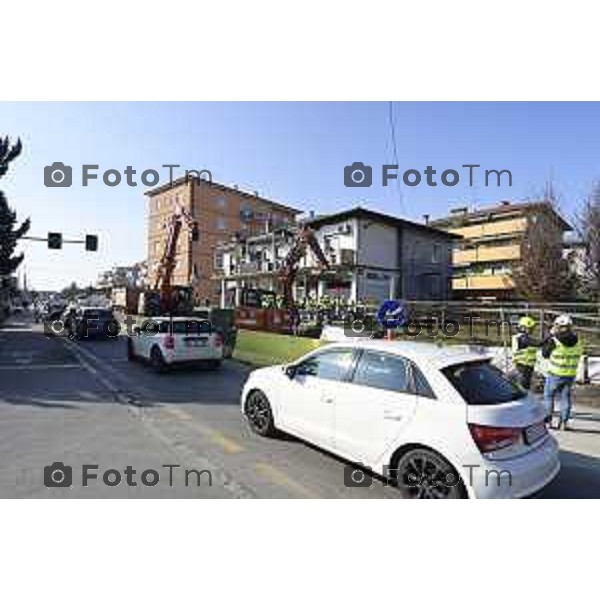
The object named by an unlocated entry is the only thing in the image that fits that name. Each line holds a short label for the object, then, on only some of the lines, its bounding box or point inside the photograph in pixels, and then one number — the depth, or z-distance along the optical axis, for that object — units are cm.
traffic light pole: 2633
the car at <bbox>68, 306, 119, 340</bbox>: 2425
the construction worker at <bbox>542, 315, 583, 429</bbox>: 842
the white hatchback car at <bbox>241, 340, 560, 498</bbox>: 495
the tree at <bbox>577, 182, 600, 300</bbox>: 2986
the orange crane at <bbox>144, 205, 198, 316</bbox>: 2791
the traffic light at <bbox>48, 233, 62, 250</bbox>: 2644
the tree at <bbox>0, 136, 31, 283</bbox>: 3559
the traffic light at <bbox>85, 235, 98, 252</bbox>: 2730
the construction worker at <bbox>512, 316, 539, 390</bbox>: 966
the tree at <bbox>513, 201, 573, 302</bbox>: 3162
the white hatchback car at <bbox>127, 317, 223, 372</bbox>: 1338
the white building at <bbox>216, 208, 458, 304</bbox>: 3653
